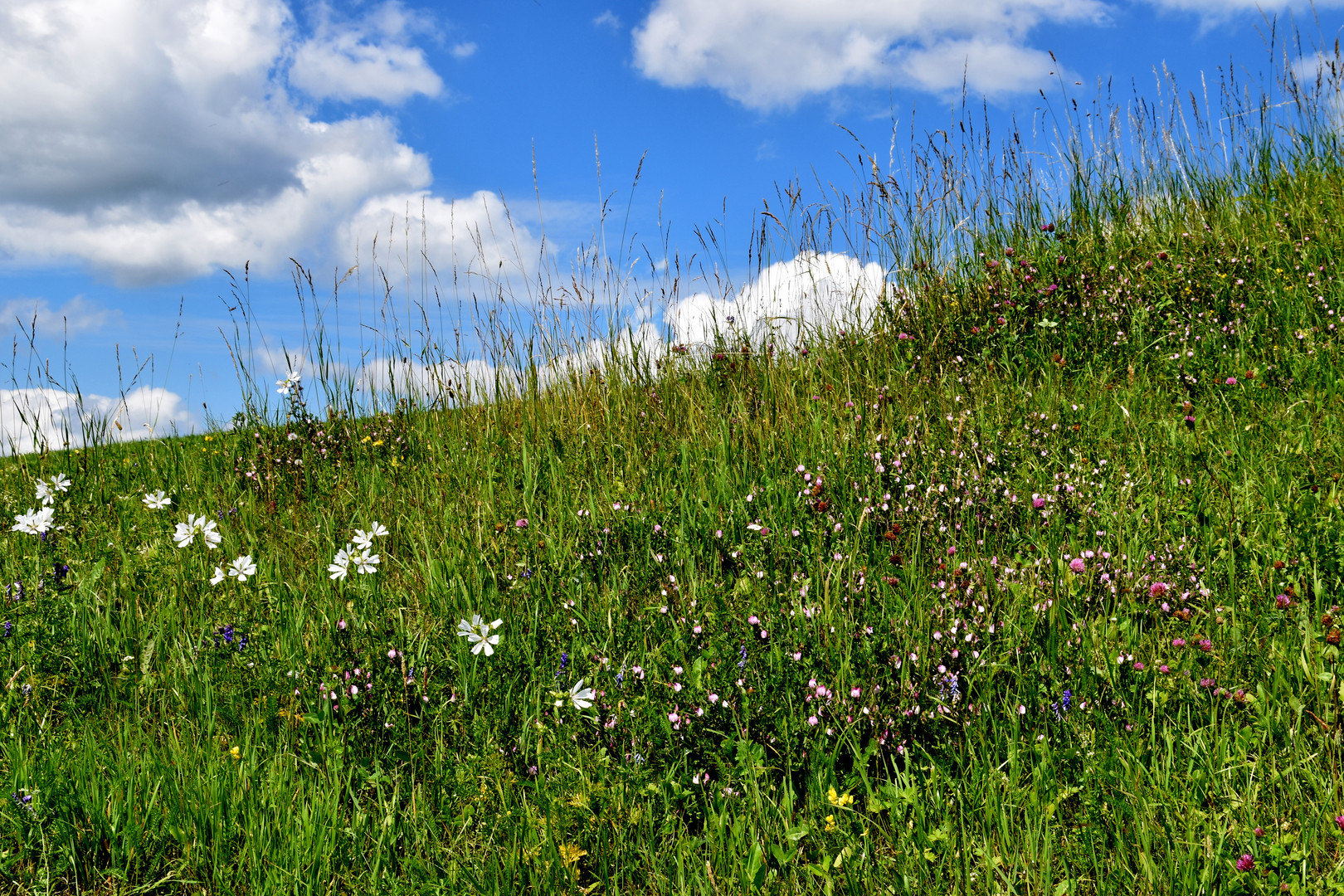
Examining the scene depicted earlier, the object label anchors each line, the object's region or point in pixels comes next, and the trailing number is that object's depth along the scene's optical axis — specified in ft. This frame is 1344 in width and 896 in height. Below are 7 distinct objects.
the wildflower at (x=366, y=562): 9.37
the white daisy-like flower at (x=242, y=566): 10.24
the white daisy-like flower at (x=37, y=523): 12.18
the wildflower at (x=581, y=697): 7.11
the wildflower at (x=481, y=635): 7.82
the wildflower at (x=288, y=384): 16.88
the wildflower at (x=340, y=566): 9.53
